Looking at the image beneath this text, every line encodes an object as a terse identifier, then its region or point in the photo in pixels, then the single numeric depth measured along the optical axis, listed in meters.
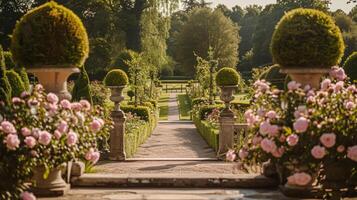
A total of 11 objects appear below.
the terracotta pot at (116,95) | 13.65
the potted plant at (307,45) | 7.44
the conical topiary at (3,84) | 10.84
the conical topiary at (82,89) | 14.05
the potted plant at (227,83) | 13.84
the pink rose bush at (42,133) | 5.81
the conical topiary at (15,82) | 13.47
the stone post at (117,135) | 13.47
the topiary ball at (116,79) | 13.94
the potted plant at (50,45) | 7.43
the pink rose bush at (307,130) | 5.67
